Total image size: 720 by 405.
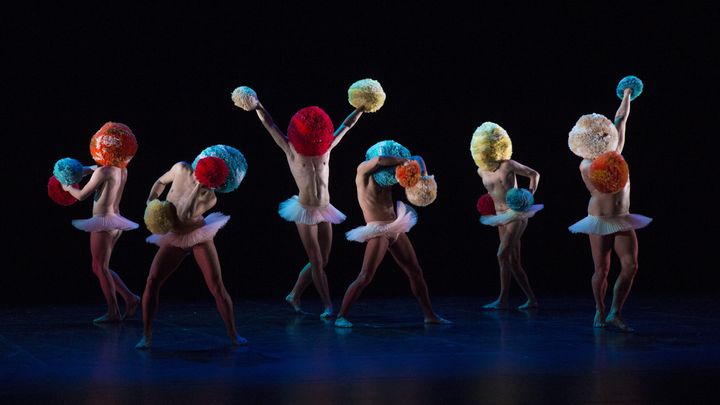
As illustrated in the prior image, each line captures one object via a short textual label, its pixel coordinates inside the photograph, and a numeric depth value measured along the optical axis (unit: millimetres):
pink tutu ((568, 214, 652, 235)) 13039
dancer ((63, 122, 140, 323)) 13922
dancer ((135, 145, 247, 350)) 10773
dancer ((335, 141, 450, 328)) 13305
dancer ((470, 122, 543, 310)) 15969
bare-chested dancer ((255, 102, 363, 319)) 15016
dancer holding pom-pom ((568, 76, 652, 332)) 13094
